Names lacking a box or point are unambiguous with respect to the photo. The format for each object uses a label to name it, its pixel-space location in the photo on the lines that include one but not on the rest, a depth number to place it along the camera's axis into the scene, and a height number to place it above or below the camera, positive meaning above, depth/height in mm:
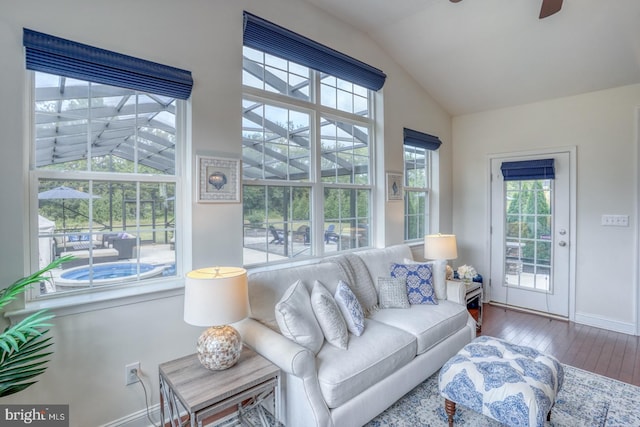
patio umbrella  1782 +93
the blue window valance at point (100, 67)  1645 +811
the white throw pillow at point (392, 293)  2801 -734
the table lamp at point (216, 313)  1695 -544
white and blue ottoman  1632 -951
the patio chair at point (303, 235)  2973 -232
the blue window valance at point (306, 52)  2494 +1376
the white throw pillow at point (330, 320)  2070 -715
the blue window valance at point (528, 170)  3888 +487
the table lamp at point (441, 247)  3441 -412
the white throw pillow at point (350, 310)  2246 -710
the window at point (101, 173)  1774 +226
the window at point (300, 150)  2625 +560
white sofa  1756 -904
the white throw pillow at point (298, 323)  1918 -683
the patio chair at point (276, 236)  2779 -229
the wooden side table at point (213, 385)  1494 -863
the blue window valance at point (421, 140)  3895 +874
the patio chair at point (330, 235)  3195 -253
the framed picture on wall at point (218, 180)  2209 +215
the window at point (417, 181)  4082 +376
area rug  2051 -1344
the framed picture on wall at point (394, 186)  3631 +262
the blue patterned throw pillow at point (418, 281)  2879 -649
